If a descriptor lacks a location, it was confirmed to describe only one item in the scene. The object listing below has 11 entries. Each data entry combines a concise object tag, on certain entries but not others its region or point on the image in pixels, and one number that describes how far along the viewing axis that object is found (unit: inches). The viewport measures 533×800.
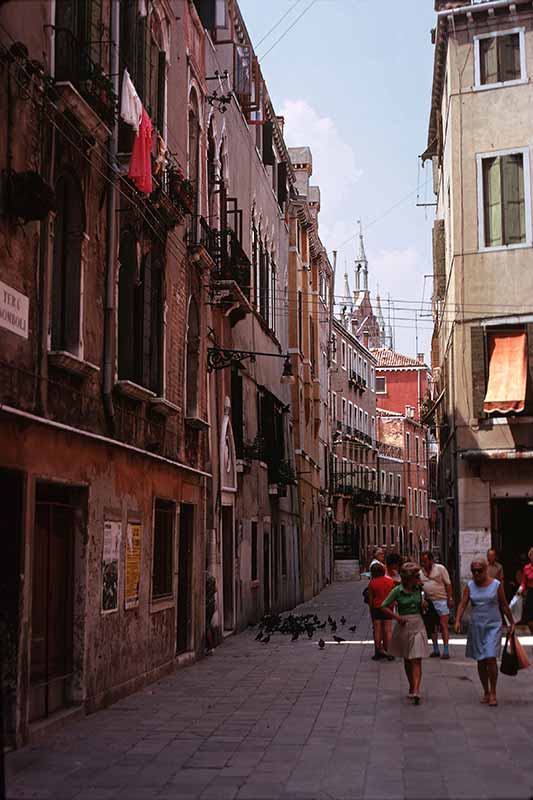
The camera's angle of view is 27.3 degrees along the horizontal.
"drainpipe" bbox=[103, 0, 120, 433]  487.2
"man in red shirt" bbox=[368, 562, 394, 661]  666.8
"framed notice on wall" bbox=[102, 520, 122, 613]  481.1
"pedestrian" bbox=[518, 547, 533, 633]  660.7
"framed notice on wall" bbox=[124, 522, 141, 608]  521.1
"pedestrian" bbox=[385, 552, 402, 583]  729.6
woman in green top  477.7
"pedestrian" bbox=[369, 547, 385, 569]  738.9
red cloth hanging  497.3
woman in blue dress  465.7
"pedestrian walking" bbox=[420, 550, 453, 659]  673.6
